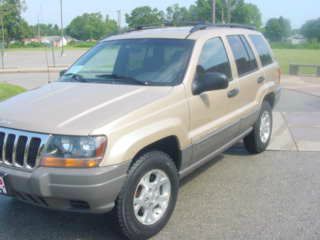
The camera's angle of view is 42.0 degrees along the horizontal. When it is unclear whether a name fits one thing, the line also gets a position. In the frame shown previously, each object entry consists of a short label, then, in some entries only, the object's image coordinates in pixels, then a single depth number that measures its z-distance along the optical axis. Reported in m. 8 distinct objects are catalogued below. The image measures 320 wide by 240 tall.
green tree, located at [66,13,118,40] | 106.69
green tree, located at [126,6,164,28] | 92.53
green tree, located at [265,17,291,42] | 106.48
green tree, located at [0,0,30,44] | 76.12
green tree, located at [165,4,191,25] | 94.31
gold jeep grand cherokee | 3.09
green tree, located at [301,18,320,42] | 87.25
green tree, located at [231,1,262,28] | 101.06
